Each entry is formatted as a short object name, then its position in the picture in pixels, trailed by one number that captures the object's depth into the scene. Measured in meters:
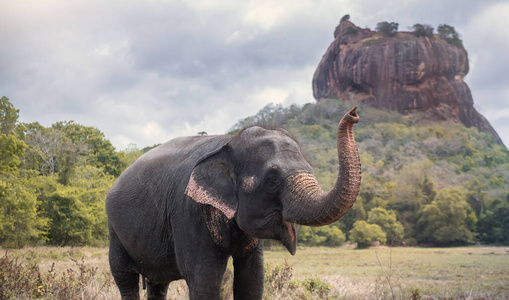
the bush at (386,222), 47.12
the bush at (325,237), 44.94
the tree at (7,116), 24.59
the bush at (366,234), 43.78
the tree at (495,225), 47.93
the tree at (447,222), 47.58
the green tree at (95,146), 41.91
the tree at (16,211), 21.94
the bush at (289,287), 7.47
